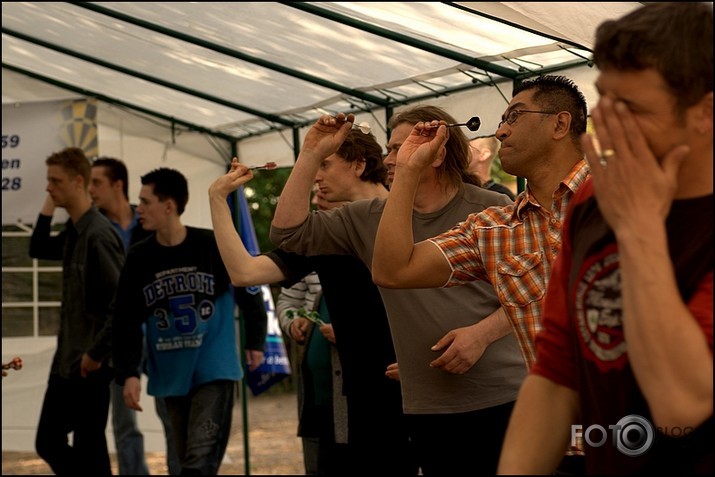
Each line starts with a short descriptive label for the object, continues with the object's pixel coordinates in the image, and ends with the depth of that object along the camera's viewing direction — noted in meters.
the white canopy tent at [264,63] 5.13
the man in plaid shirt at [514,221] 2.93
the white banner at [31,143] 8.46
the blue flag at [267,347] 8.19
